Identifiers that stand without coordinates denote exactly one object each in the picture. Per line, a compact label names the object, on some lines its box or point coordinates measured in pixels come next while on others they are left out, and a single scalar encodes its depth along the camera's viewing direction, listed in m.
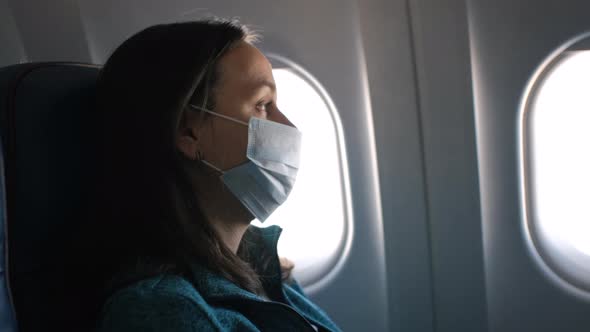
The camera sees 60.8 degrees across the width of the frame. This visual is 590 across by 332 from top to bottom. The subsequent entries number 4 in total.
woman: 1.07
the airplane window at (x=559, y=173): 1.85
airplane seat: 1.02
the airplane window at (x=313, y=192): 2.01
